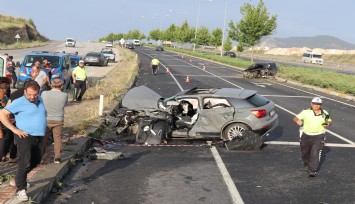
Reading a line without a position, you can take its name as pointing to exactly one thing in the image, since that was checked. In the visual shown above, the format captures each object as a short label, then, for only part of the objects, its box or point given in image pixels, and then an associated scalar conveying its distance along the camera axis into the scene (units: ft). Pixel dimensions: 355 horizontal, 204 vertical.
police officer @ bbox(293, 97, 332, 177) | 27.84
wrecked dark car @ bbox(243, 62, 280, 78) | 120.16
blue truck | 62.80
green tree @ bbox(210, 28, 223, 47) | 333.83
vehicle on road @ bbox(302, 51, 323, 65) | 228.33
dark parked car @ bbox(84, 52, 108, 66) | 137.52
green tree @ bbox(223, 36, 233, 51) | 281.91
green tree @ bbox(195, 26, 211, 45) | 345.31
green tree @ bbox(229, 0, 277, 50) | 167.73
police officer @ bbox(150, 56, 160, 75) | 113.34
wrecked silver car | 35.83
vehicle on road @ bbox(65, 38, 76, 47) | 297.26
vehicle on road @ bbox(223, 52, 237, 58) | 262.67
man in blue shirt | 19.54
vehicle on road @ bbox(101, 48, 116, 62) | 168.72
